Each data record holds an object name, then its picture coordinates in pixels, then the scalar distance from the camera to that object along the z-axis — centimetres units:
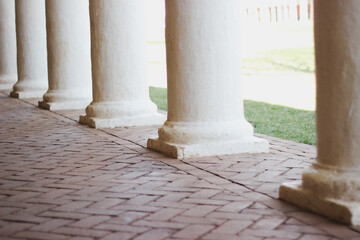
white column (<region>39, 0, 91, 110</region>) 964
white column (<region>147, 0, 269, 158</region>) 527
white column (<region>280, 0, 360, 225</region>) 324
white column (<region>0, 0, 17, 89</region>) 1476
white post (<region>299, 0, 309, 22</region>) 2739
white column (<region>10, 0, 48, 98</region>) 1189
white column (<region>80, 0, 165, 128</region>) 736
